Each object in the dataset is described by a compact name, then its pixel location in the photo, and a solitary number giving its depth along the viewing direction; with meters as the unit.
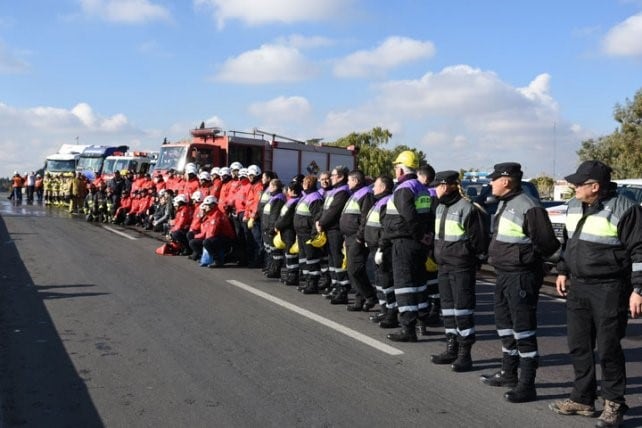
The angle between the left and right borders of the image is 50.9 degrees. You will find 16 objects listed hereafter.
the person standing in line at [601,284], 4.91
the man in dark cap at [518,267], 5.53
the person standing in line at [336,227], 9.65
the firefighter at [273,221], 11.80
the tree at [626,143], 35.53
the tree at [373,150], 55.62
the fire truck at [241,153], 21.70
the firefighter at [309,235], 10.49
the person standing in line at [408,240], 7.46
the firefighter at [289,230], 11.24
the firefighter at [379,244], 8.20
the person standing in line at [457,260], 6.38
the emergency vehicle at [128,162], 28.09
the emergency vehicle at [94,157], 32.66
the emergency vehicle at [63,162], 35.19
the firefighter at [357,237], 8.95
